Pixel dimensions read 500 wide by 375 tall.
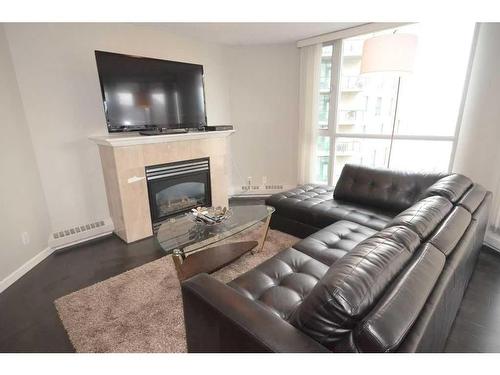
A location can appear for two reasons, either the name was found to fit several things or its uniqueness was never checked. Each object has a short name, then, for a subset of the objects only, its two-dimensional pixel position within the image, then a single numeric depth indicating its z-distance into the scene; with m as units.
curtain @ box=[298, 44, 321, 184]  3.76
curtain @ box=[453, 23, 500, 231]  2.49
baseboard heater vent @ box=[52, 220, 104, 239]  2.72
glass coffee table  1.92
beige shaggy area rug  1.54
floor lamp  2.11
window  2.91
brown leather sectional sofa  0.81
